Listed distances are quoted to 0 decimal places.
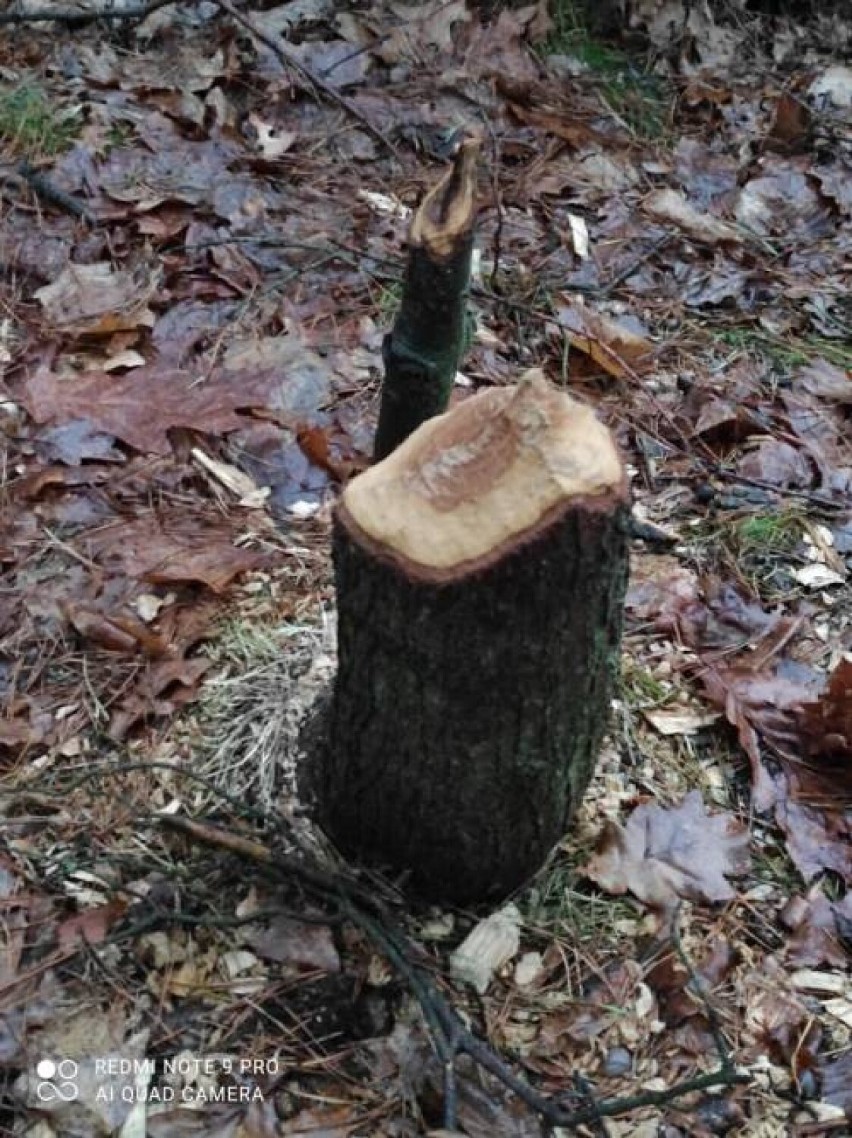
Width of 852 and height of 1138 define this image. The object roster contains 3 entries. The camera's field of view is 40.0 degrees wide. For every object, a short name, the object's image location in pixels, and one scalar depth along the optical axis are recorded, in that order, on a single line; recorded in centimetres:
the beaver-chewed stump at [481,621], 156
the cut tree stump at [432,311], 194
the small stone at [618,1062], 192
